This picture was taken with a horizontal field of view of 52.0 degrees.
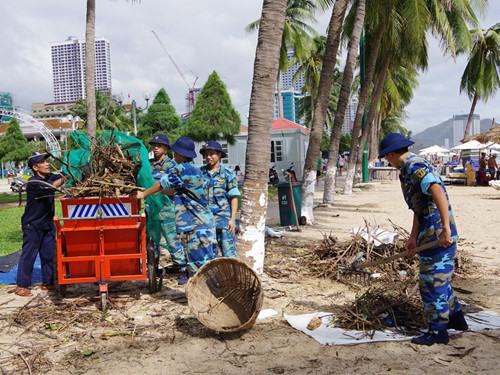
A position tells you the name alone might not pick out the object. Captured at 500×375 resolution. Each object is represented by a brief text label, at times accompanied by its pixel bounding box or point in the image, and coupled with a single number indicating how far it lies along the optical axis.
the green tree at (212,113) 24.42
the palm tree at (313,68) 36.81
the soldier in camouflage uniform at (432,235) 4.22
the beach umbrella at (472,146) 28.00
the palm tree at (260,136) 6.66
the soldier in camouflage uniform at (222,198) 6.21
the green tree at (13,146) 44.34
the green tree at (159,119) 35.59
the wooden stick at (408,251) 4.25
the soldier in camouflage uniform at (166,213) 6.75
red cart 5.38
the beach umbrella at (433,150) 40.12
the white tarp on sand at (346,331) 4.52
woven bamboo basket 4.76
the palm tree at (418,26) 16.11
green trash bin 11.09
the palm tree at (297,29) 31.25
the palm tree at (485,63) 36.17
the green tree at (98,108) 33.59
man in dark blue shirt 6.09
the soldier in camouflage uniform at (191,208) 5.46
